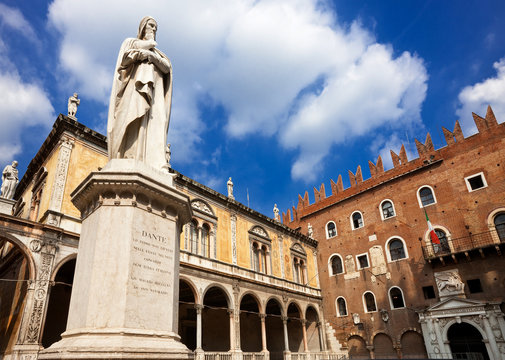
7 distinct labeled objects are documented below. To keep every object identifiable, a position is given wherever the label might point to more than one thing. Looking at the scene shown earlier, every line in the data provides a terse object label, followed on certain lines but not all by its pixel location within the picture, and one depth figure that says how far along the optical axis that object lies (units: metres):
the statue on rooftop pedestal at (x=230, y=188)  20.47
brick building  18.45
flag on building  19.78
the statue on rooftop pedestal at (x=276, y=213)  26.06
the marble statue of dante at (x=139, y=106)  4.52
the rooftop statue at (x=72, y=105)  14.08
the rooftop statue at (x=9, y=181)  14.38
